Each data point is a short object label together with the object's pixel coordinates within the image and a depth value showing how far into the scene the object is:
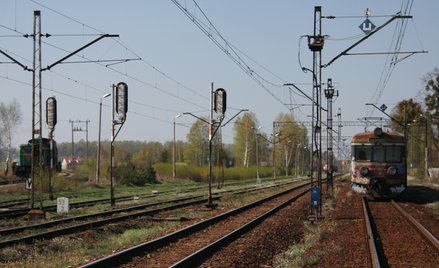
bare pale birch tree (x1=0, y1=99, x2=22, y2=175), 103.19
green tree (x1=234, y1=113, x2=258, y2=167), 125.12
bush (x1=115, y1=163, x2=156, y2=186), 64.56
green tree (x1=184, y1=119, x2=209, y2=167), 120.44
